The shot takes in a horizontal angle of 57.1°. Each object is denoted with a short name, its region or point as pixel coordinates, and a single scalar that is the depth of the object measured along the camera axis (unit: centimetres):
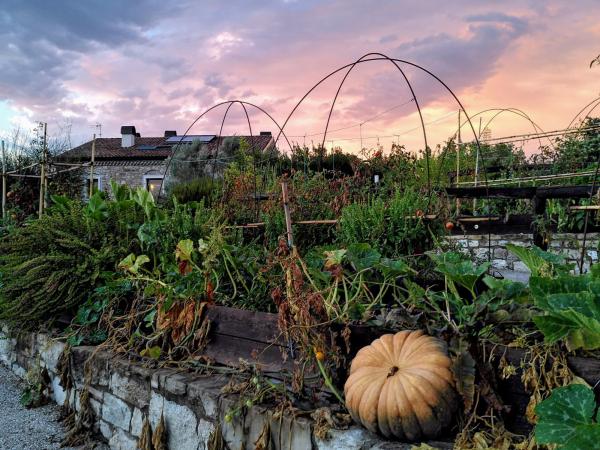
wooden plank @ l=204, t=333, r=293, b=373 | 263
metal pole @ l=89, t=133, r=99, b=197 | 620
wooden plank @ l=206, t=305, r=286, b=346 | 272
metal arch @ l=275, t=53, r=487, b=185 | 405
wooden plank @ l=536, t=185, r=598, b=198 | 508
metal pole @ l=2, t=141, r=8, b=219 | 845
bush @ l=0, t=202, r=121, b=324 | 400
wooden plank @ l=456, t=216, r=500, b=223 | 410
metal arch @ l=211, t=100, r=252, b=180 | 555
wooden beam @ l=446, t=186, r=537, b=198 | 527
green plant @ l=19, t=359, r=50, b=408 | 393
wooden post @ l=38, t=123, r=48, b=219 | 675
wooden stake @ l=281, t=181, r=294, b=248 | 316
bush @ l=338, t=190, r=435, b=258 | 358
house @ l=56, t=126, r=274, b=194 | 2517
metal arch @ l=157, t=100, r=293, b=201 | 541
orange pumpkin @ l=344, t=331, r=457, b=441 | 188
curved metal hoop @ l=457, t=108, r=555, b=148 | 867
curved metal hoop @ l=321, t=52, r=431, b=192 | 401
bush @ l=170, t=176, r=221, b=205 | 1065
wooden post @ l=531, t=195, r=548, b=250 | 530
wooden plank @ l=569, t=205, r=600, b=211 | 401
